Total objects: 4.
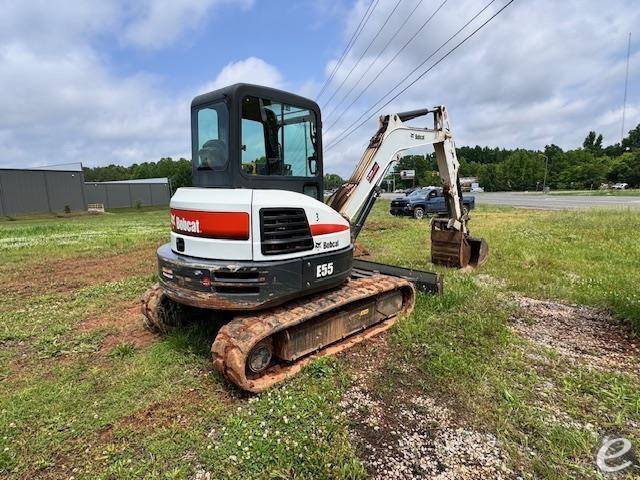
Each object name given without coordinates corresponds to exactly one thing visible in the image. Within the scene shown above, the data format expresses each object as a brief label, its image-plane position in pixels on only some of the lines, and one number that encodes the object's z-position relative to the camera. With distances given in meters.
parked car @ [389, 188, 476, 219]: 21.62
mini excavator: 3.88
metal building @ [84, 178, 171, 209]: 49.69
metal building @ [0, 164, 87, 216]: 38.81
